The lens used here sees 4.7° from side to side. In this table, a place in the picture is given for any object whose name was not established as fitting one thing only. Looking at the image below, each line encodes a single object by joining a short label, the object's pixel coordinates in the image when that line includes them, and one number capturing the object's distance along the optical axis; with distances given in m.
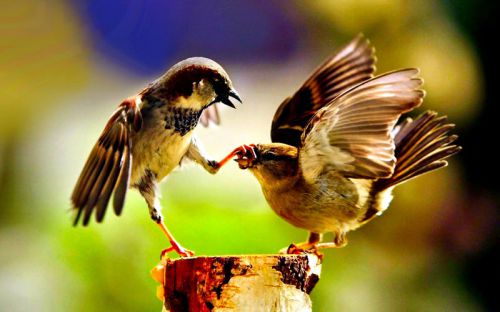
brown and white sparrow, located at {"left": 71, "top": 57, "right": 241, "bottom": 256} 2.46
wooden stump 2.46
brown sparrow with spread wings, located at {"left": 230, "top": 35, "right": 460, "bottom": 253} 2.49
